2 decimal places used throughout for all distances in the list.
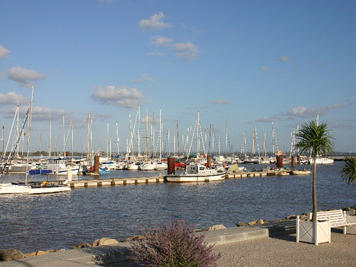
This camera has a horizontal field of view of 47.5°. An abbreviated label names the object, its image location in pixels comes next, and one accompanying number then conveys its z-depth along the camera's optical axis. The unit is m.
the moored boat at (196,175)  59.28
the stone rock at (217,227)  17.00
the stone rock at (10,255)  11.99
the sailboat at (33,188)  43.31
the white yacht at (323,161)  149.14
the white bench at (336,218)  14.02
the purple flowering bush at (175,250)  8.61
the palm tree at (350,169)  17.65
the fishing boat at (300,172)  83.94
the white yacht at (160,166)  96.19
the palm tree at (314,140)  14.19
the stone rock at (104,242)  13.77
